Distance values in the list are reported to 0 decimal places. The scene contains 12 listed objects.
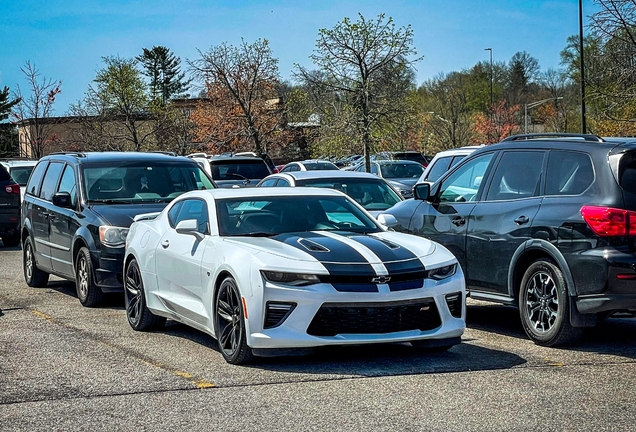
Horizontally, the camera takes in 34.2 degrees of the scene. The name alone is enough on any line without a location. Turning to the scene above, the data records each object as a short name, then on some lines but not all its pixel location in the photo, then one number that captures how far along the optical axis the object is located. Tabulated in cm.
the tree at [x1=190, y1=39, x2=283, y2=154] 4406
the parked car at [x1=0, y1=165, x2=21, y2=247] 2175
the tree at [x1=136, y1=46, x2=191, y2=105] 10588
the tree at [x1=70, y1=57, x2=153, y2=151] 4878
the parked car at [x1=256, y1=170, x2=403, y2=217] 1530
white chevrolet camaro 757
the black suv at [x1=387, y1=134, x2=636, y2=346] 827
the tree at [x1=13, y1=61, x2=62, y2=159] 5225
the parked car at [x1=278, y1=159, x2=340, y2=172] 3763
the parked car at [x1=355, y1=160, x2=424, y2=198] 2778
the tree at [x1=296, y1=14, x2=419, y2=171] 3019
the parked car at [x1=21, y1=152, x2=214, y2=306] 1166
